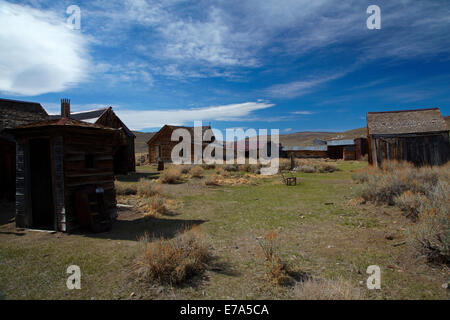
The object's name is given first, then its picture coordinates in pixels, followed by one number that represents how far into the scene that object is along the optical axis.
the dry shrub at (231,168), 22.88
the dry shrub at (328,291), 2.90
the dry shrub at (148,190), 10.70
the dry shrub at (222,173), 18.24
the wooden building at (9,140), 9.69
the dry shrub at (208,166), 24.41
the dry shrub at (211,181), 14.54
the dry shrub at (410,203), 6.22
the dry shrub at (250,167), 22.10
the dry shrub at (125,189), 11.30
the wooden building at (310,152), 39.62
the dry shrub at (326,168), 21.14
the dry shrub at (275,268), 3.67
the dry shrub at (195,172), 18.06
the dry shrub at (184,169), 20.00
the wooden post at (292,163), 23.15
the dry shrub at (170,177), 15.51
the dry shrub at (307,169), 20.83
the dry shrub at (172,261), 3.75
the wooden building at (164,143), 30.06
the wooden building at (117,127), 16.80
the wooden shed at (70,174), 6.02
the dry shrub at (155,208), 7.92
